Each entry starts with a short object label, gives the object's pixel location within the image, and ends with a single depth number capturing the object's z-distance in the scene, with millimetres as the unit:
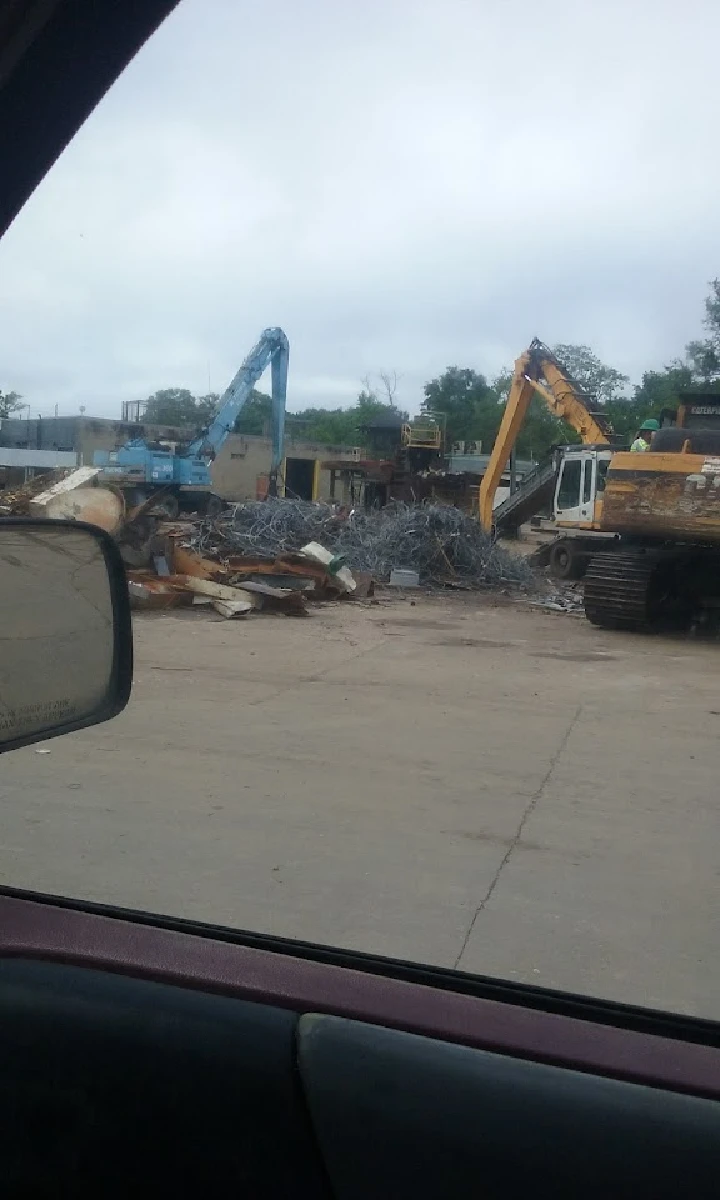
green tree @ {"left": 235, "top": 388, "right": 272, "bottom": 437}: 31272
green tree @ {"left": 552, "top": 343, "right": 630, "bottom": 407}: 44062
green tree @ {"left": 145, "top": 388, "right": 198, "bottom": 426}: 49406
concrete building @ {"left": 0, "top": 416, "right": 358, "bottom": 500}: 33184
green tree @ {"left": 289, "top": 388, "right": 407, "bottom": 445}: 60844
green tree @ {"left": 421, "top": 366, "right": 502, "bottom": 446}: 42484
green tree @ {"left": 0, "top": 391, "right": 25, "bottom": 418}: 39000
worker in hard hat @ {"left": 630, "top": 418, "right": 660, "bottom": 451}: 14414
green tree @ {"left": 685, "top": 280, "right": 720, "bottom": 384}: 28347
